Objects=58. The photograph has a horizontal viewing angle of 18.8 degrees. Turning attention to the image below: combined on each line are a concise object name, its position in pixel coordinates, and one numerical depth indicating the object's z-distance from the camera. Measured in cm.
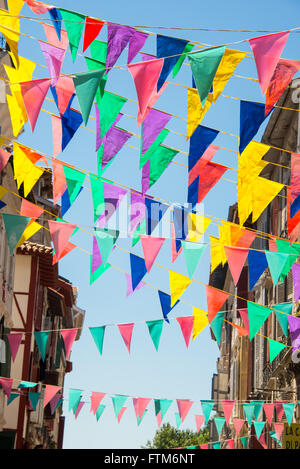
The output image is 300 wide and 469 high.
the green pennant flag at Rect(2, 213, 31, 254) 1162
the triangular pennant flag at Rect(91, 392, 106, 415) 1662
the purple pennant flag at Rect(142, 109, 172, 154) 1104
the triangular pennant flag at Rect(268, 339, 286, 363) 1477
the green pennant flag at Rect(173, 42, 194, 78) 970
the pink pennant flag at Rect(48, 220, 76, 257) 1223
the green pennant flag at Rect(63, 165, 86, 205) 1234
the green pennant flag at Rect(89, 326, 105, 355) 1460
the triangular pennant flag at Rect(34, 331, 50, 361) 1546
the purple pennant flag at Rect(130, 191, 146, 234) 1258
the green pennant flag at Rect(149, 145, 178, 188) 1159
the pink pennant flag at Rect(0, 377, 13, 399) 1710
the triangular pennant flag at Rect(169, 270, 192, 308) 1350
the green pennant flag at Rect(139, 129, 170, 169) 1130
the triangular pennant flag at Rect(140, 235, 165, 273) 1224
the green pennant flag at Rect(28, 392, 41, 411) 1867
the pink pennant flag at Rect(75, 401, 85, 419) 1755
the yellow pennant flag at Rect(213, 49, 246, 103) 958
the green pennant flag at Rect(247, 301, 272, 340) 1358
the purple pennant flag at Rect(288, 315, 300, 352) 1386
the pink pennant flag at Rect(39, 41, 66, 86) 1053
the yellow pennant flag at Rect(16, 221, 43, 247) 1245
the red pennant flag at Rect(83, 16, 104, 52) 1016
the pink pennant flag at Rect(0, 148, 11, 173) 1114
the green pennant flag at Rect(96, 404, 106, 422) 1742
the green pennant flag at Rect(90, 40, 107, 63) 1066
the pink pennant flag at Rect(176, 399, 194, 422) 1664
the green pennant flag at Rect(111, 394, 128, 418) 1659
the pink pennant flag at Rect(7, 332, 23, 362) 1556
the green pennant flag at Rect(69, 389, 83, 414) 1694
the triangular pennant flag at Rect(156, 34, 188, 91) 963
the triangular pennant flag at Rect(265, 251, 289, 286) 1236
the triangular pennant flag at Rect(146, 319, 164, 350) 1464
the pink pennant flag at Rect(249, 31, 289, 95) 898
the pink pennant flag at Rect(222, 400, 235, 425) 1738
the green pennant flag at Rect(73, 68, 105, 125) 927
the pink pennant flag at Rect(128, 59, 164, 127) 933
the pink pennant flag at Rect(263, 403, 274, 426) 1785
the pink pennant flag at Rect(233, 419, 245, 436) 2078
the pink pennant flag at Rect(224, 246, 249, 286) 1225
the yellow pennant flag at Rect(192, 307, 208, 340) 1448
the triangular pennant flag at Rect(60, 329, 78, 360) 1513
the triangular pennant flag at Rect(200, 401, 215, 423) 1705
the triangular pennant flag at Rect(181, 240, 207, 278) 1219
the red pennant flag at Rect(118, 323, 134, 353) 1454
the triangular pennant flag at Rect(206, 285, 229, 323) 1366
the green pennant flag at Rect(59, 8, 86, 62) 1009
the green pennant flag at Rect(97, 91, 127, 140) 1062
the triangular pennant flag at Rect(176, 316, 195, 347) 1453
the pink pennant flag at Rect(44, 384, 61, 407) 1675
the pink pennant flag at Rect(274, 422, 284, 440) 1888
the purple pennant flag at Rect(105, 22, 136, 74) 1012
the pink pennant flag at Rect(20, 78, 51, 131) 974
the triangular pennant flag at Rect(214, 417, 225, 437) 1836
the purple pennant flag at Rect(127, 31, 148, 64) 1008
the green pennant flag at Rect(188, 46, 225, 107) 912
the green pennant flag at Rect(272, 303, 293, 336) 1441
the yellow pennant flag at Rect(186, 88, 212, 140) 1045
